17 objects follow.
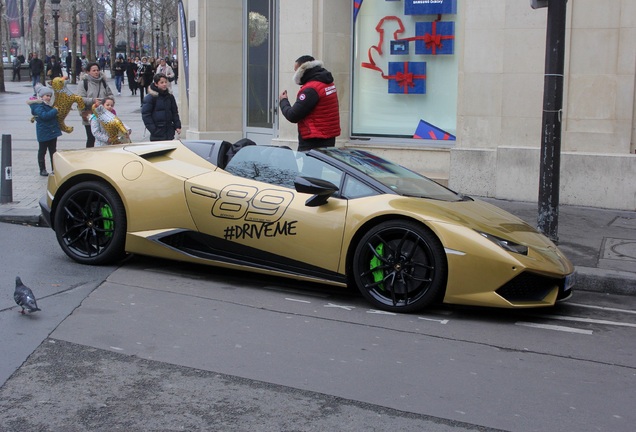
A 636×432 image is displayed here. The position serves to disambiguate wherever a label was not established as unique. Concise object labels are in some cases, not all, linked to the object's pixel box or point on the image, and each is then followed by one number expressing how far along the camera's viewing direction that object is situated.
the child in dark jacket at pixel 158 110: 12.57
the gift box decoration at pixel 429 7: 13.40
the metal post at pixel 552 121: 8.83
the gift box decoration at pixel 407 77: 13.83
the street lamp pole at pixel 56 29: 52.18
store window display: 13.61
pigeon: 6.12
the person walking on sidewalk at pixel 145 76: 36.47
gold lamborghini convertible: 6.50
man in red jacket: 10.19
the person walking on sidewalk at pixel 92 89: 14.90
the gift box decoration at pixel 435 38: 13.51
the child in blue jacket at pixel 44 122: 13.98
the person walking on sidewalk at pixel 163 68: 29.36
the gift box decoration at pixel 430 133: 13.76
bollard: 11.34
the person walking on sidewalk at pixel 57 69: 44.62
